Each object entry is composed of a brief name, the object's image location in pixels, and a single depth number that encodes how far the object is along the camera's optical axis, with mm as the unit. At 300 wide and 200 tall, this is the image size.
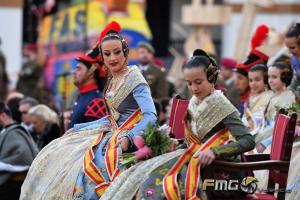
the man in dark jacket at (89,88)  13641
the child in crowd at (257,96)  13962
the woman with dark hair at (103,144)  10843
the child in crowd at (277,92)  13470
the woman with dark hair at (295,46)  13374
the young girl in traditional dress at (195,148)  9372
